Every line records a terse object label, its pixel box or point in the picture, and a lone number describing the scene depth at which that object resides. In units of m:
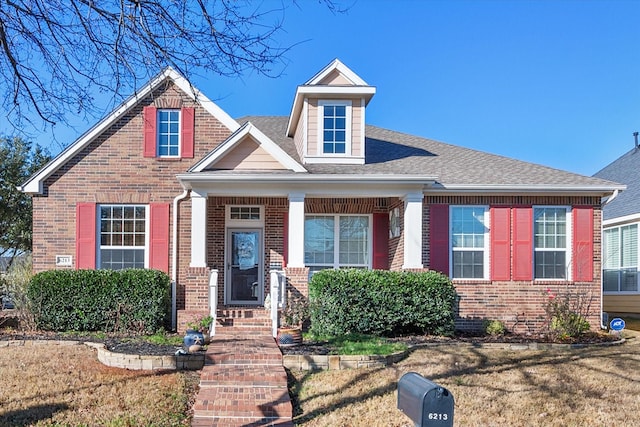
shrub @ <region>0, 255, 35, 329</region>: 11.70
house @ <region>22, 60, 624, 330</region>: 12.05
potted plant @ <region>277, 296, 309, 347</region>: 10.84
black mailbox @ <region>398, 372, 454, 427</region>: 2.77
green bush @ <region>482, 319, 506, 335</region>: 11.77
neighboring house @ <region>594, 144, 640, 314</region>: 15.31
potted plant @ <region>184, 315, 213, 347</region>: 9.38
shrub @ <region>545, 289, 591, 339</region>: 11.12
